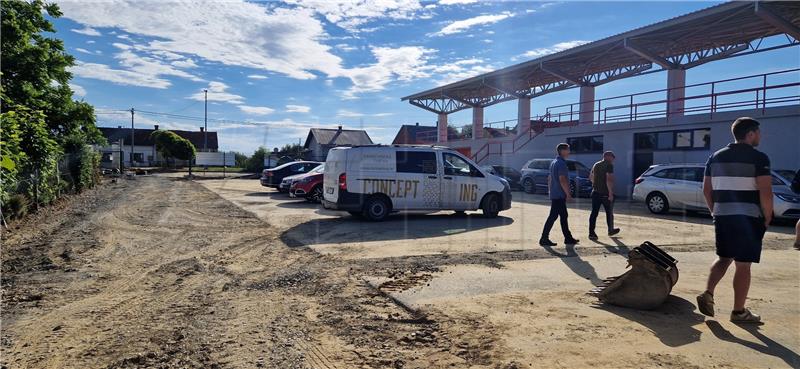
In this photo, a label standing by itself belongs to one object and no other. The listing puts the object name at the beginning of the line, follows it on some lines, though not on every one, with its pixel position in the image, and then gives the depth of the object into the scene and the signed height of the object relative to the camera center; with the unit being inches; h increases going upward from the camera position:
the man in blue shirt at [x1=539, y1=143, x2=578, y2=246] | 335.3 -10.1
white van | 446.9 -7.0
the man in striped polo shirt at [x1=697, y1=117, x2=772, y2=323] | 170.6 -8.4
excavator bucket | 189.5 -39.6
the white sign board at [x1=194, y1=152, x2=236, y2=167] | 2132.1 +42.7
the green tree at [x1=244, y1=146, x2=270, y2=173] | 2028.2 +34.9
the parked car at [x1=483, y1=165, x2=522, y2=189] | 1015.6 +4.9
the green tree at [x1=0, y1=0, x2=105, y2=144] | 555.8 +116.8
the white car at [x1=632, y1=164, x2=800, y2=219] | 479.8 -7.7
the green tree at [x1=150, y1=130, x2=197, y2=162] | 1997.8 +90.3
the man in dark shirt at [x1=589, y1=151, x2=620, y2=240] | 376.5 -4.1
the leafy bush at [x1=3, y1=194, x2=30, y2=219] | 382.0 -35.9
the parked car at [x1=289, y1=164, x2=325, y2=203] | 655.8 -22.5
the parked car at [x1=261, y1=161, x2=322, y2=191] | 858.1 -2.1
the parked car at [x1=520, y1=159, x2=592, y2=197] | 799.1 +1.6
